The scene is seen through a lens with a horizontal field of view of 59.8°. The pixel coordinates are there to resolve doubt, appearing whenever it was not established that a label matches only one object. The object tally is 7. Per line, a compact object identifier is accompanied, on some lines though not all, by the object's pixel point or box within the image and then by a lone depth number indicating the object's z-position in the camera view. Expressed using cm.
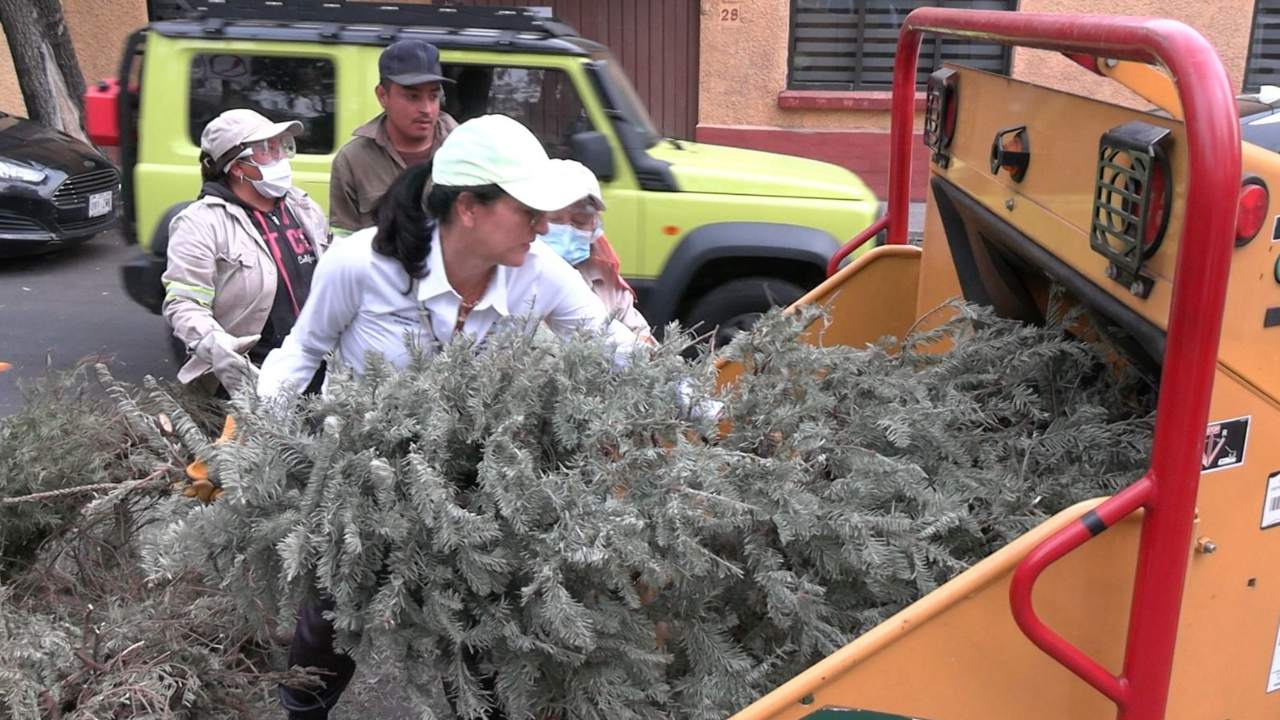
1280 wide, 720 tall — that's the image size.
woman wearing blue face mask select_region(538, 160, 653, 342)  362
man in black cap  436
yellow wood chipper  173
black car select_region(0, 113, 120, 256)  907
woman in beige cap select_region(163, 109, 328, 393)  349
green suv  550
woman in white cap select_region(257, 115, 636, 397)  232
